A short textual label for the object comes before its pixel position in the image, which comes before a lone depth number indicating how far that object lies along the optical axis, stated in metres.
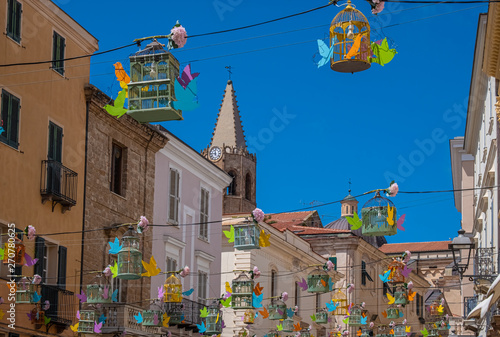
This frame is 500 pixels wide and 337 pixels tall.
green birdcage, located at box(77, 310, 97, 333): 27.42
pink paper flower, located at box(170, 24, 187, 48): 15.99
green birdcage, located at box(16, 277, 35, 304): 24.57
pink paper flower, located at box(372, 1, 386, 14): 15.06
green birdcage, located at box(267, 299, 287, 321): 35.97
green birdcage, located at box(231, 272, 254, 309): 30.41
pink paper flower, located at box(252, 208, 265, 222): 25.27
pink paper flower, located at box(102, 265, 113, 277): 26.67
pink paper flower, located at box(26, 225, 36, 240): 23.67
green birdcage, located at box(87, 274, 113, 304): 27.26
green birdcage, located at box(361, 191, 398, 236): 23.76
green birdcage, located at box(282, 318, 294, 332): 39.31
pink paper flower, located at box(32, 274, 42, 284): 25.14
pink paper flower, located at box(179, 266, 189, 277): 29.85
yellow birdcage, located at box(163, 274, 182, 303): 30.20
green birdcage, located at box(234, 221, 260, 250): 25.86
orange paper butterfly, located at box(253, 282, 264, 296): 30.50
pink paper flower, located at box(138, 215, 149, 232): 24.03
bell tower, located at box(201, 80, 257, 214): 102.88
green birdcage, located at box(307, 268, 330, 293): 32.84
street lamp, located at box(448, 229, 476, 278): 27.61
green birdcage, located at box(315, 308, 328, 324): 38.75
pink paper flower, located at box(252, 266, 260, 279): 30.70
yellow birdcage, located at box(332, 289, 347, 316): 54.95
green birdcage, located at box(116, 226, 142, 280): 25.19
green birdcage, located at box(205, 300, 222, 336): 33.47
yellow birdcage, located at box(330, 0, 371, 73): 16.05
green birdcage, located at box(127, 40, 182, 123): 16.89
